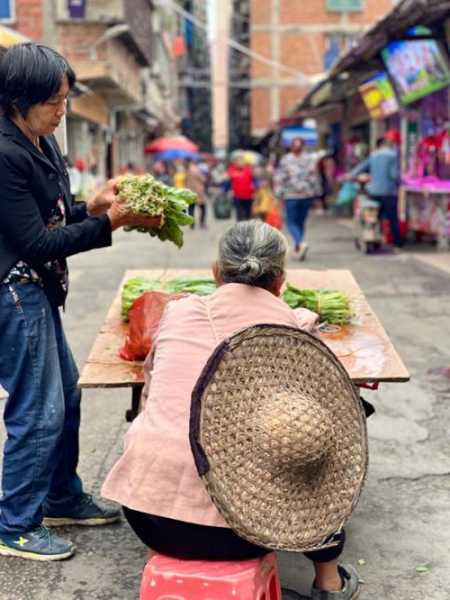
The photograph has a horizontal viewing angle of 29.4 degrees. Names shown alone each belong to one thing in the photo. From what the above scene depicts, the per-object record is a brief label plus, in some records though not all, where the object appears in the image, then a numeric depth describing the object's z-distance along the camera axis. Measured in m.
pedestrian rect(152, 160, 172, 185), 30.24
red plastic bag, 3.34
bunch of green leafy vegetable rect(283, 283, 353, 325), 3.84
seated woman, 2.56
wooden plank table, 3.14
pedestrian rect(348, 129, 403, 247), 12.56
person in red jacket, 16.64
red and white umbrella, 32.06
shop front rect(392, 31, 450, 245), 12.53
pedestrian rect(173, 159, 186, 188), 21.57
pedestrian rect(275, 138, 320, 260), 12.18
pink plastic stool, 2.47
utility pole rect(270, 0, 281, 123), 42.25
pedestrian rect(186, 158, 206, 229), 20.25
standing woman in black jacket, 2.93
